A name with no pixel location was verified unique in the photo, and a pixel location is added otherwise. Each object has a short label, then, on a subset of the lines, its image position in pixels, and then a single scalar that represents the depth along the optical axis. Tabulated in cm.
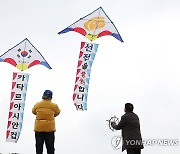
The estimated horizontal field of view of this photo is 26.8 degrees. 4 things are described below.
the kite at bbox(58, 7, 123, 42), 1669
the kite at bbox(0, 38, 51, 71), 1655
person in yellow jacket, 939
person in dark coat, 830
